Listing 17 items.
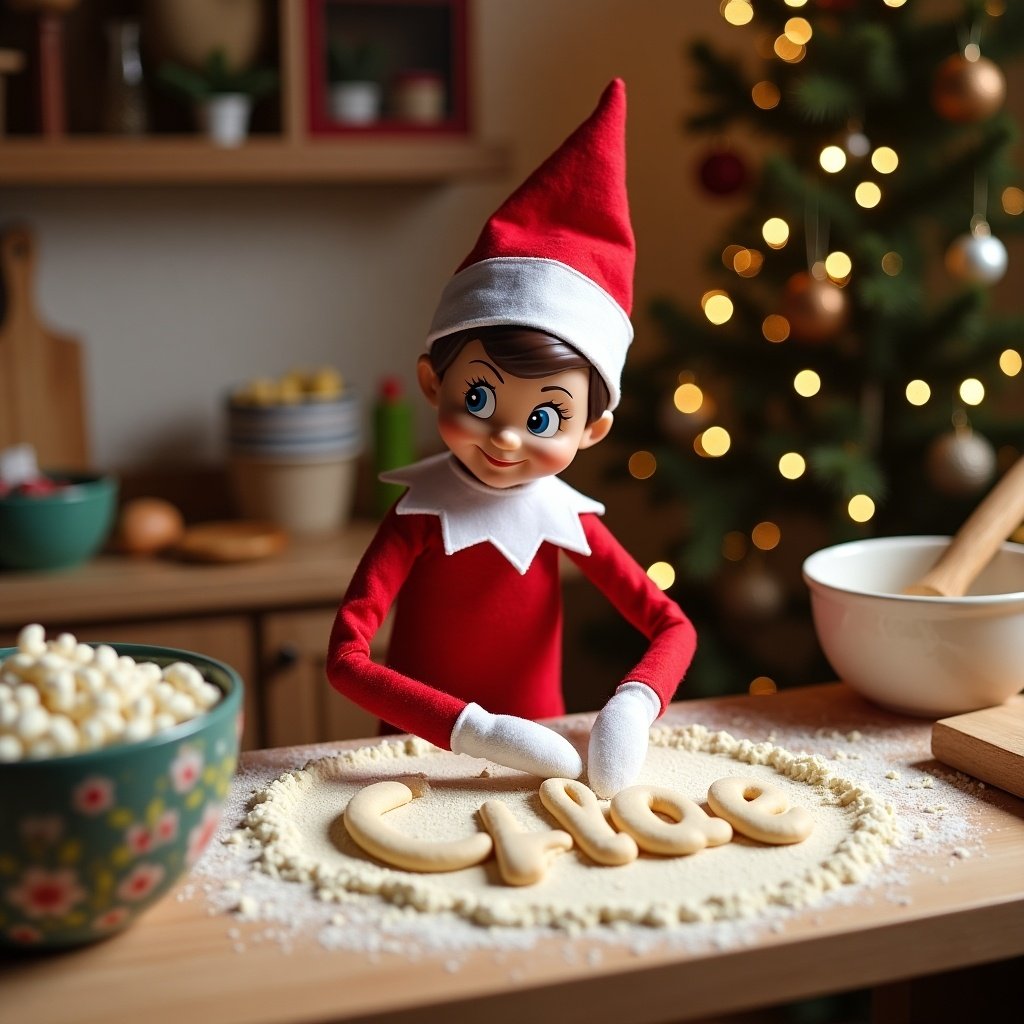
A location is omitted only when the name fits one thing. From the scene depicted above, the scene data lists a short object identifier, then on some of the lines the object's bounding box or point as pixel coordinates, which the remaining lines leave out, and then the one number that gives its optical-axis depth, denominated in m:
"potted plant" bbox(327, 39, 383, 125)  2.06
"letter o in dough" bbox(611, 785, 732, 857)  0.80
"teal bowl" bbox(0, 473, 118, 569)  1.88
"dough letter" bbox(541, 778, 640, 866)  0.79
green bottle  2.18
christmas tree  1.79
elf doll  0.94
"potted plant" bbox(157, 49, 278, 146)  2.00
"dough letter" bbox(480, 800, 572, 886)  0.77
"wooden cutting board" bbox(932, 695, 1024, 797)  0.91
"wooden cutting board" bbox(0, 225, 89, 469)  2.20
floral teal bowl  0.67
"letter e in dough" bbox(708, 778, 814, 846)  0.82
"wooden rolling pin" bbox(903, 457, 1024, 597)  1.08
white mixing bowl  1.02
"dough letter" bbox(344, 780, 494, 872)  0.79
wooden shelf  1.97
